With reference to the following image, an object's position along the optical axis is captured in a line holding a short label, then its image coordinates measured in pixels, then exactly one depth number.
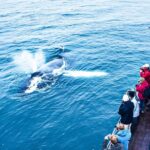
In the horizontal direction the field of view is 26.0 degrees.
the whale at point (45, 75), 30.25
